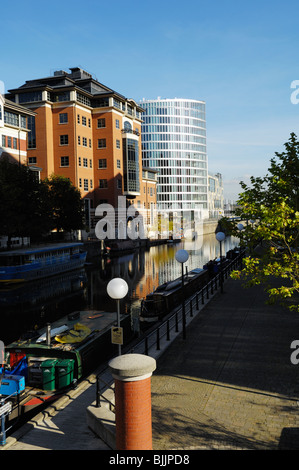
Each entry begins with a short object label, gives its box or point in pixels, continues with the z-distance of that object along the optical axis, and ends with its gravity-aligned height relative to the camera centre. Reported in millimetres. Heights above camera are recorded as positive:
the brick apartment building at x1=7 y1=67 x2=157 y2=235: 67375 +17031
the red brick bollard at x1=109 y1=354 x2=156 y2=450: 7000 -3207
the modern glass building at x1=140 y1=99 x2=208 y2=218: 144125 +28045
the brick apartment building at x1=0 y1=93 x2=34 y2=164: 52781 +13823
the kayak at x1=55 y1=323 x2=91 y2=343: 15055 -4222
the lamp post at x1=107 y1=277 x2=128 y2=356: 9719 -1523
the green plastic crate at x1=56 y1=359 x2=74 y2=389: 13156 -4872
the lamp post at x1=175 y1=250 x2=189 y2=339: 14646 -1175
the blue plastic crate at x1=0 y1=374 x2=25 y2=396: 12055 -4829
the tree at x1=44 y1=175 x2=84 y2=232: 57531 +3457
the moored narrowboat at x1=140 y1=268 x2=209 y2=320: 23250 -4582
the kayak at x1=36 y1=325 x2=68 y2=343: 15117 -4210
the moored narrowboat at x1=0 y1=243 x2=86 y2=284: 38156 -3567
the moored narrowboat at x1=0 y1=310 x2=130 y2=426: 12250 -4713
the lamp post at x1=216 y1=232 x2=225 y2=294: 23566 -674
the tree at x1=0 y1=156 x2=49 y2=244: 41906 +2978
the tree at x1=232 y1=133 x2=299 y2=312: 9969 +275
